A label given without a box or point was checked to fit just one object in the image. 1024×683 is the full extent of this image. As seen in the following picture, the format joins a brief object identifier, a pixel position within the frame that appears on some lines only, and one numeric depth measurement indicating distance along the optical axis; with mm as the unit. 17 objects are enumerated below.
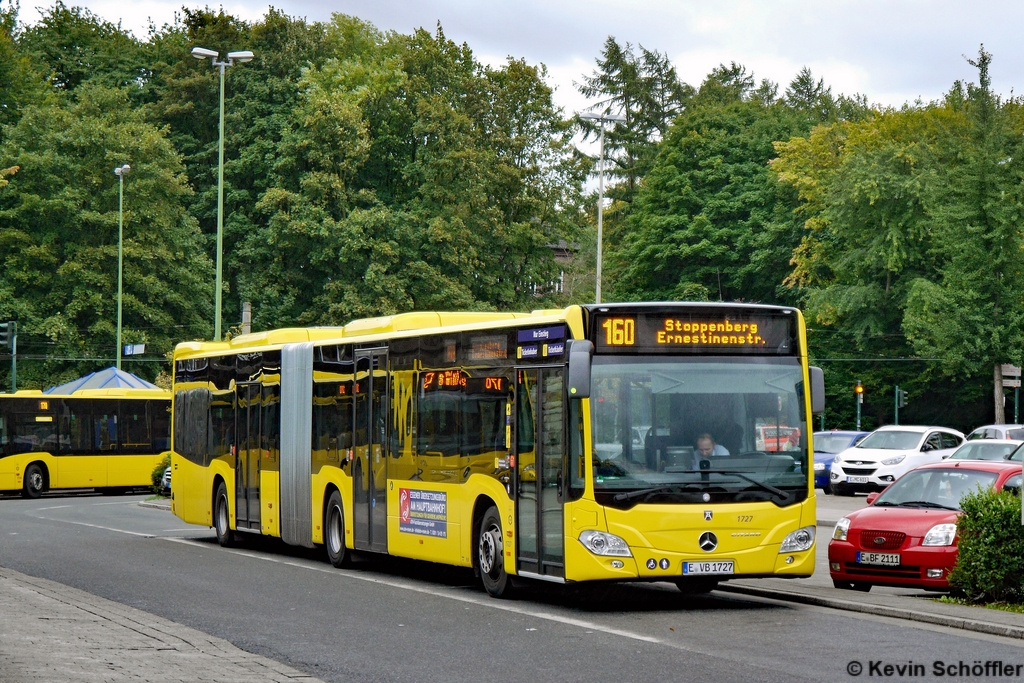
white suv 38594
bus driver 14062
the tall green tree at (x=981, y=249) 54406
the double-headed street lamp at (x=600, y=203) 53062
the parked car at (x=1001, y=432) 40688
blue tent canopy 47312
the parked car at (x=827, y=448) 41750
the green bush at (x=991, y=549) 13773
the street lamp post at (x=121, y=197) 54656
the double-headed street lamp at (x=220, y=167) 37625
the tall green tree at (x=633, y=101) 78000
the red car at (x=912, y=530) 15258
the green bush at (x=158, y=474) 41625
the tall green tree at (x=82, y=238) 59531
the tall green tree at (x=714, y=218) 69062
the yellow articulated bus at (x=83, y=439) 42312
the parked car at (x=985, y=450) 33625
